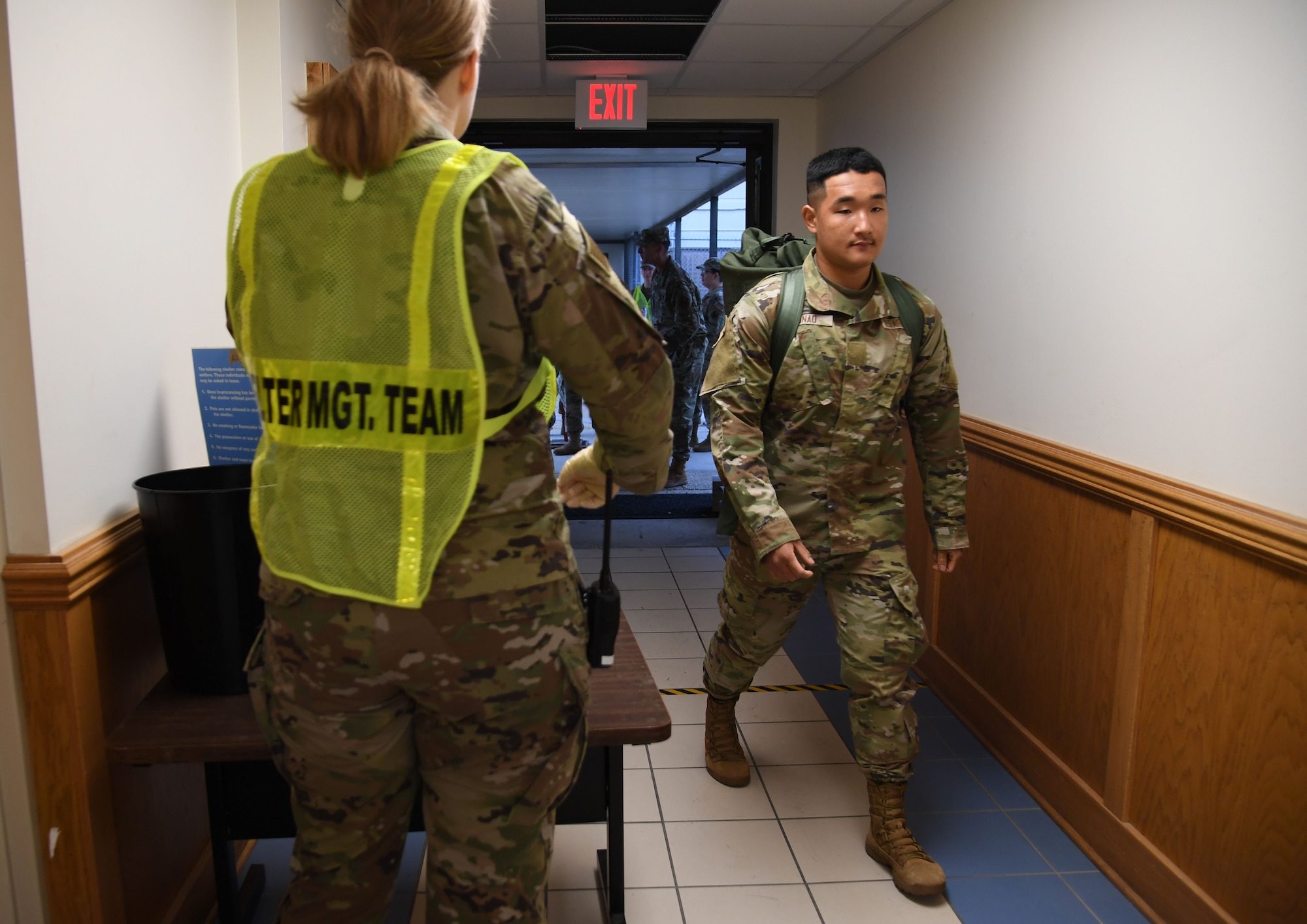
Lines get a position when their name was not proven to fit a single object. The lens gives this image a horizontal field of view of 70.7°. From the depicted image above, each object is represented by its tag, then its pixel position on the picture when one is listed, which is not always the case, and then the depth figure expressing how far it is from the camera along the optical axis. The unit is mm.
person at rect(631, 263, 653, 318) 7598
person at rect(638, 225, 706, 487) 6473
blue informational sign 1850
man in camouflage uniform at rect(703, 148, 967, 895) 2172
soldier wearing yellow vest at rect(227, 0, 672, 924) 963
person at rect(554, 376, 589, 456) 7344
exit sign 4543
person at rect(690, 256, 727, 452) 7172
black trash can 1544
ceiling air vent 3736
